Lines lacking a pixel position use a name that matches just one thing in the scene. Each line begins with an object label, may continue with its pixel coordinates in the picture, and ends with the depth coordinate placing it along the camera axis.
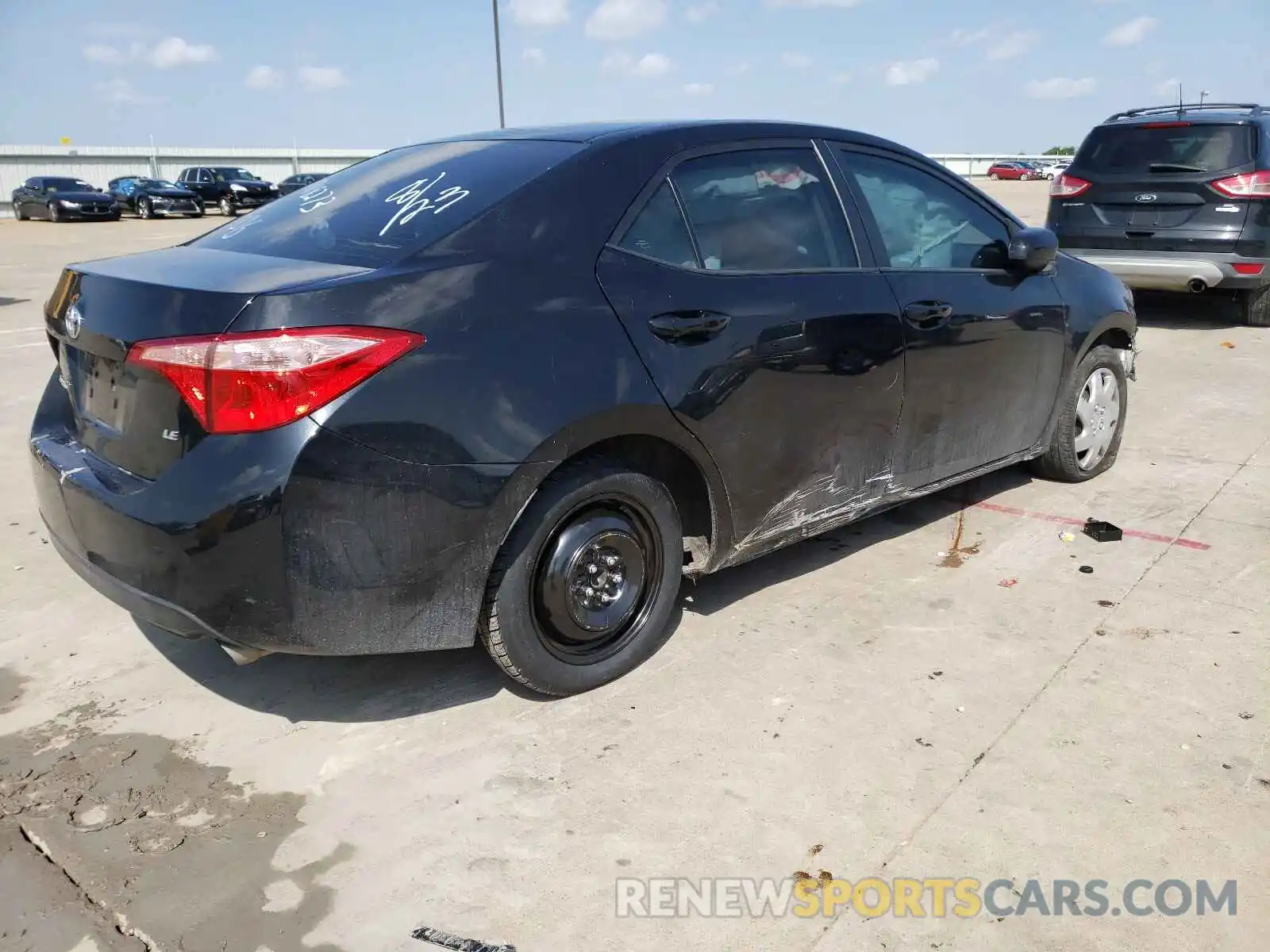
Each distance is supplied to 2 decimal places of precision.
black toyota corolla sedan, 2.53
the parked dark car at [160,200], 33.09
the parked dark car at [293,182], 33.81
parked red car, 58.38
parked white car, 60.06
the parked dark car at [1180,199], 8.80
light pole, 21.72
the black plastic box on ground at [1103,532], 4.50
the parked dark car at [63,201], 31.73
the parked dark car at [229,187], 34.12
